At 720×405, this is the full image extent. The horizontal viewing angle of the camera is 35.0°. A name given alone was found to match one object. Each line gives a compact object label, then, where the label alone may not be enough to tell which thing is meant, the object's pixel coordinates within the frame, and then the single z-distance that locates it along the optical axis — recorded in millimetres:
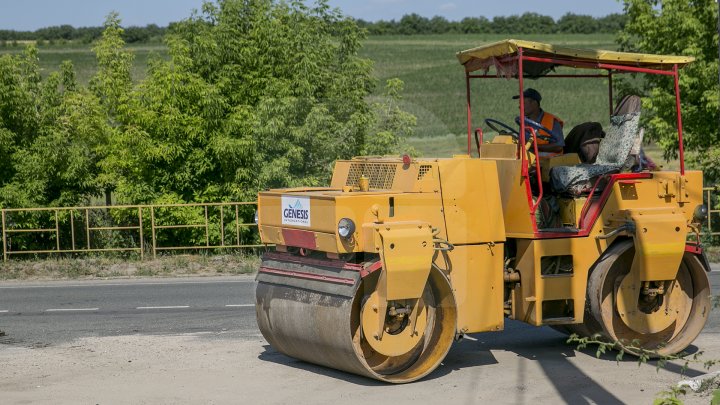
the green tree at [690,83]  23938
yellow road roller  9281
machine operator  10820
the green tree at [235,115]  21609
